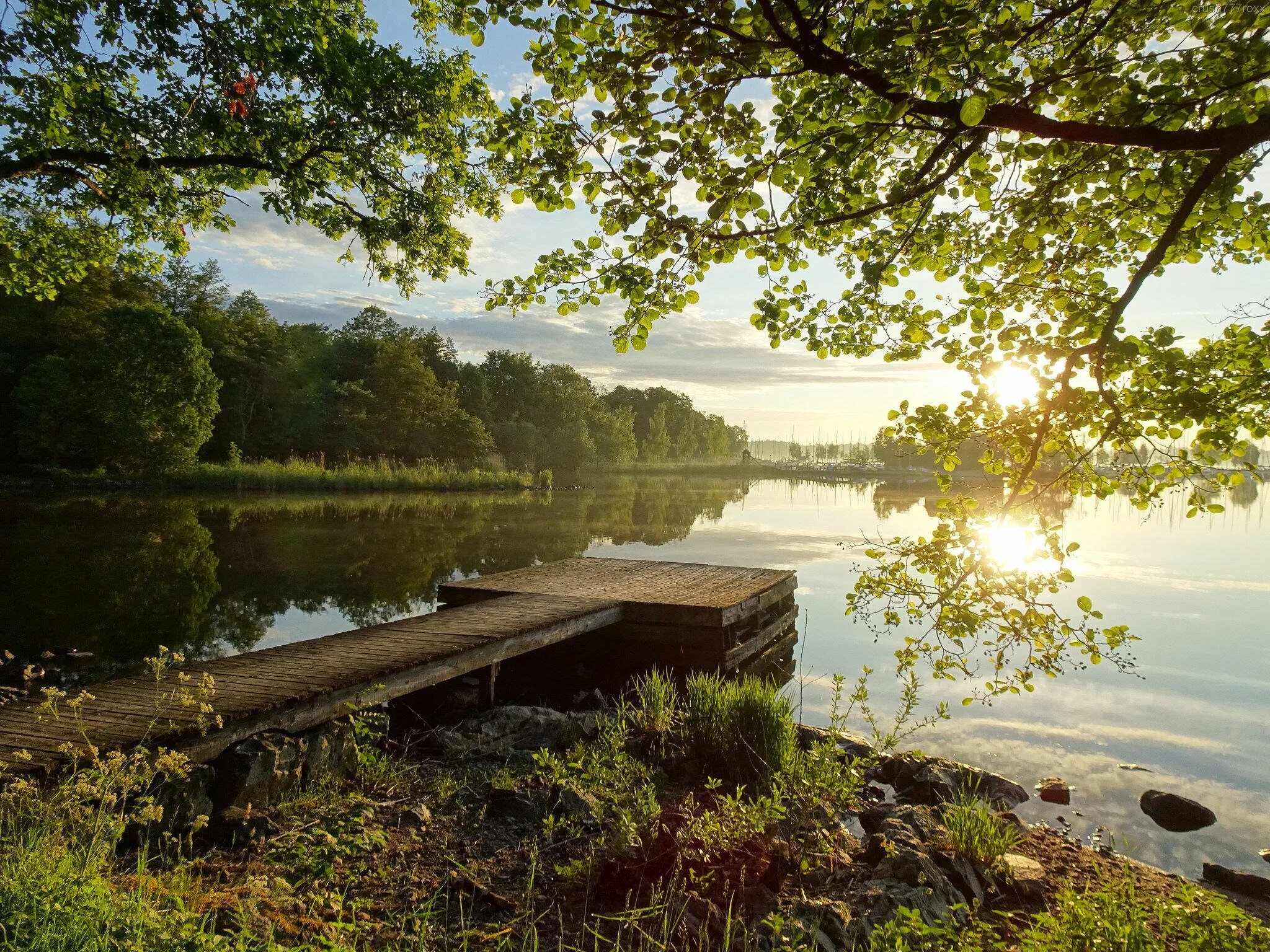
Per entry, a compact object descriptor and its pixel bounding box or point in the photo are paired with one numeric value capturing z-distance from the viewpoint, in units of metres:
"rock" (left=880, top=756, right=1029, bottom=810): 5.24
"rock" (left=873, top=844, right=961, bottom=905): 3.51
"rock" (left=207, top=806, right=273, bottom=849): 3.66
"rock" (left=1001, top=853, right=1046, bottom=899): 3.83
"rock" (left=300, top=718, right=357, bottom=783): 4.36
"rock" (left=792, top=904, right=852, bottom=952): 2.99
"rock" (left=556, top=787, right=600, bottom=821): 4.22
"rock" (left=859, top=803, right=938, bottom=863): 4.14
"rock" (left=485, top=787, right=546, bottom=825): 4.28
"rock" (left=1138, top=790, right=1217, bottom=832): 5.30
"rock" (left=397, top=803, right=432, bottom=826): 4.08
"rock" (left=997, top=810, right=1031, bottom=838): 4.80
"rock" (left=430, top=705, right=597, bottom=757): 5.39
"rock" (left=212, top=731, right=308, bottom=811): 3.86
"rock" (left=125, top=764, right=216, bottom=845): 3.46
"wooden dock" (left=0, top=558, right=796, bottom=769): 3.85
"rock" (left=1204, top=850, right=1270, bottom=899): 4.36
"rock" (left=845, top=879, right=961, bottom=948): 3.17
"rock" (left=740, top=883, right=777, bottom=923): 3.37
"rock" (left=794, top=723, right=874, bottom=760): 6.00
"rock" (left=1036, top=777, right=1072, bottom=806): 5.60
